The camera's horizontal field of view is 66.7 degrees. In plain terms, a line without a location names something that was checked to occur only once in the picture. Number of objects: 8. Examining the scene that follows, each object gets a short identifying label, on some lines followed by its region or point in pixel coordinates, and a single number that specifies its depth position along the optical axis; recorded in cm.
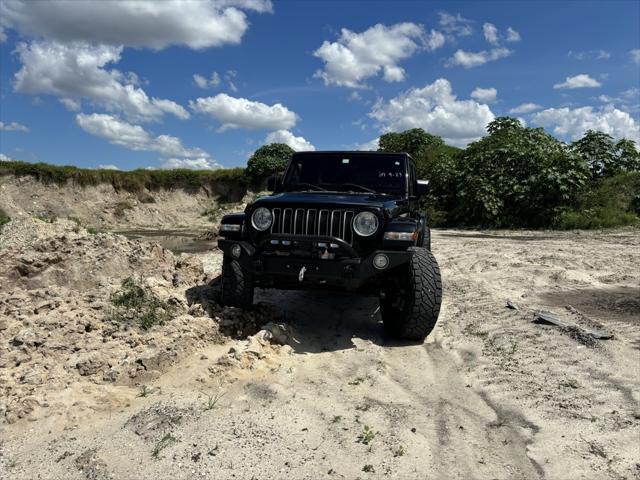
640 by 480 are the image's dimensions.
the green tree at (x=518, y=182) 1628
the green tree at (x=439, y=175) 1975
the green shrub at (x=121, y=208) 2700
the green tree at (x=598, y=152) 1862
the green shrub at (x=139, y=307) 453
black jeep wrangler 422
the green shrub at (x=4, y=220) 1079
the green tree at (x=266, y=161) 2762
